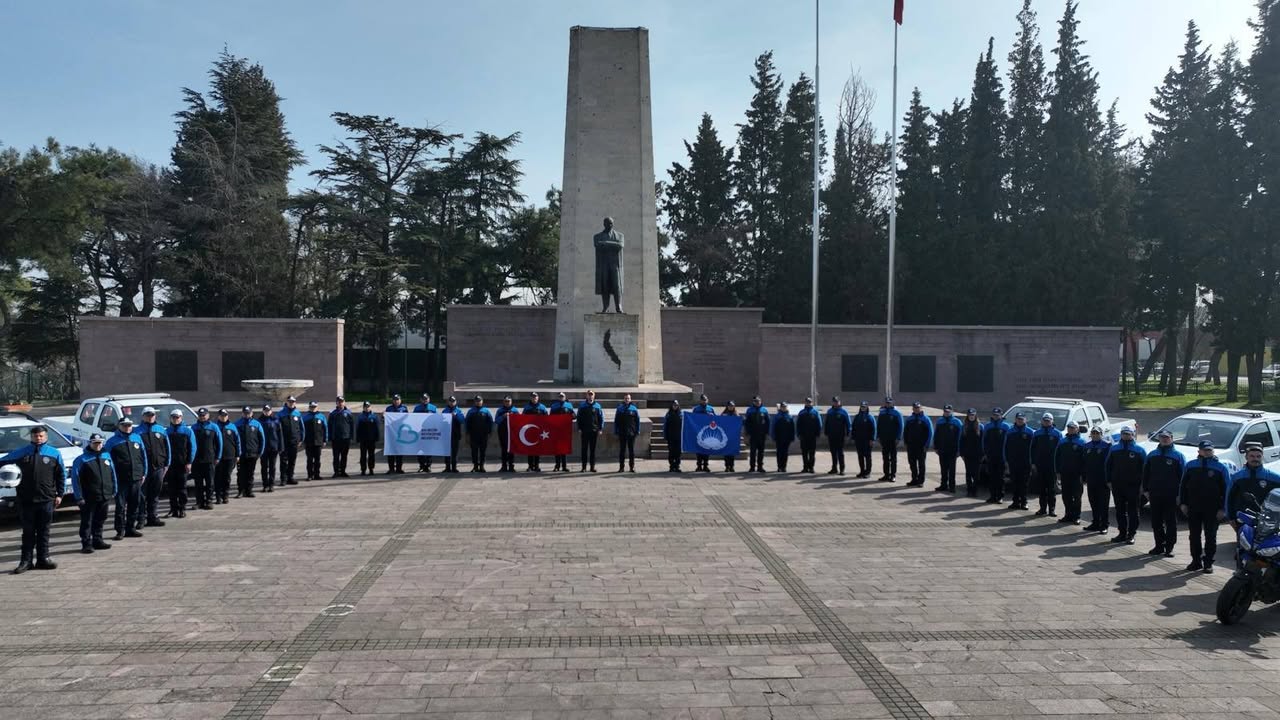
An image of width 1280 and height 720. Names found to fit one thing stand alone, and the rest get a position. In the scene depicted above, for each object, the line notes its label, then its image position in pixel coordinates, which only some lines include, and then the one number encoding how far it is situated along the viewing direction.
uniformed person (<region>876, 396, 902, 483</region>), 16.25
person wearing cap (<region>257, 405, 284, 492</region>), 14.78
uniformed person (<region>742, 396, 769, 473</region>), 17.06
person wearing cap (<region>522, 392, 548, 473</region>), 17.09
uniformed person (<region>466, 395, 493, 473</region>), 16.75
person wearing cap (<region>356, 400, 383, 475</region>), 16.27
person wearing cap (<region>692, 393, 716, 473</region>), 17.45
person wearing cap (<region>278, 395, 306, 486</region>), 15.43
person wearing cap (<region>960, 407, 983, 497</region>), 14.84
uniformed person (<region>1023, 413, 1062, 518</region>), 13.21
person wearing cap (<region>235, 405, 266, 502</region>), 14.17
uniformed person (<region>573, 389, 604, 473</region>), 16.84
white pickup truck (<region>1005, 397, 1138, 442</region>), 16.28
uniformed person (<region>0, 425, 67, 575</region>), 9.47
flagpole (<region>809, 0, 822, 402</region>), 25.38
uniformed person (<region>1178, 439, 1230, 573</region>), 9.84
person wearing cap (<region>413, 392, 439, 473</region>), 17.19
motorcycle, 7.76
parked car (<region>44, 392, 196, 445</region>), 15.69
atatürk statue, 22.30
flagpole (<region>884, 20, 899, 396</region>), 24.91
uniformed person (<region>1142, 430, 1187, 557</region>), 10.51
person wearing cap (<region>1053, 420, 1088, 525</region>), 12.52
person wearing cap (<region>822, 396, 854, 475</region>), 16.98
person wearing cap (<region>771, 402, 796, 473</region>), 17.34
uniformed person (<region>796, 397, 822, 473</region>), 17.09
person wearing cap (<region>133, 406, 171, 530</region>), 11.74
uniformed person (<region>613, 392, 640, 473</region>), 16.94
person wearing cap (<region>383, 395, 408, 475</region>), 17.02
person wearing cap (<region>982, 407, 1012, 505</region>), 14.23
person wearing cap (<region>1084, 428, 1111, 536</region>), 11.89
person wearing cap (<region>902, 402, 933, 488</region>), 15.95
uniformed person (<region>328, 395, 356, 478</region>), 16.17
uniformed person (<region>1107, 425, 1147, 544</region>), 11.25
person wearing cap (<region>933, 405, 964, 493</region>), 15.14
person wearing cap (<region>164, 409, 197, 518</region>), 12.51
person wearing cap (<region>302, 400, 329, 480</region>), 15.83
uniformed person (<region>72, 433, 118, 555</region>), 10.23
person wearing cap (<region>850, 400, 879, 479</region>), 16.61
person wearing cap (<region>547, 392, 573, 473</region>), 17.23
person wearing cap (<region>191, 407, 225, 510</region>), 13.11
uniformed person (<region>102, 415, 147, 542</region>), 10.97
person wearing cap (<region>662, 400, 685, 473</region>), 16.92
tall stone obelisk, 23.77
